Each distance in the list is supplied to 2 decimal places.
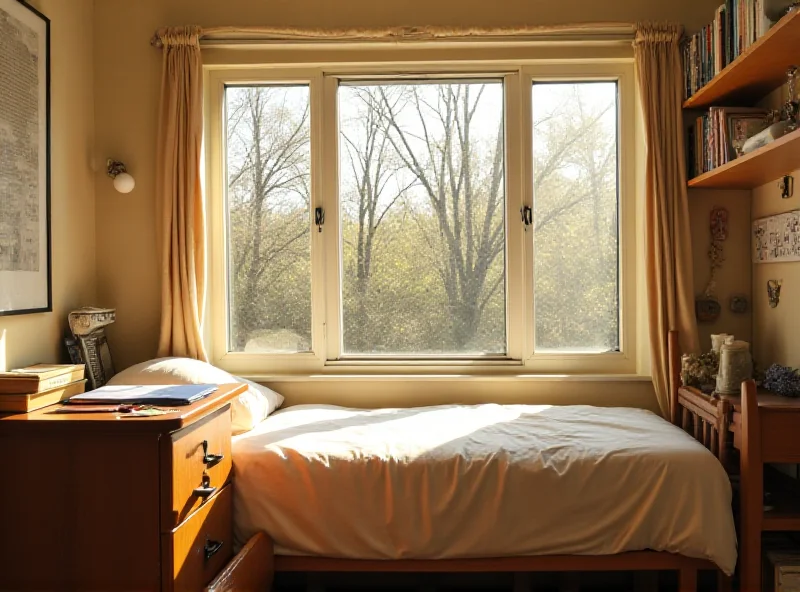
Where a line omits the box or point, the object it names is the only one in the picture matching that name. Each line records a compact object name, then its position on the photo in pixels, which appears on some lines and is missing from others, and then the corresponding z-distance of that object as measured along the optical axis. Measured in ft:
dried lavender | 6.89
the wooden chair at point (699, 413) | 6.76
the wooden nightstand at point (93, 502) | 5.32
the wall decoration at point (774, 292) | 8.19
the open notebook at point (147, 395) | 6.02
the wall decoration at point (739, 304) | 8.86
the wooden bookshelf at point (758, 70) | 6.31
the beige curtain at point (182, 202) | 8.93
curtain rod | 8.96
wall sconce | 8.88
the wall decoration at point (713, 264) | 8.89
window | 9.34
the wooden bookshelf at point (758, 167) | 6.41
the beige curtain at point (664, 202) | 8.70
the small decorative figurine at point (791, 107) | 6.82
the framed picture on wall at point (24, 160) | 7.13
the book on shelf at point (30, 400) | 5.68
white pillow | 7.47
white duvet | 6.35
